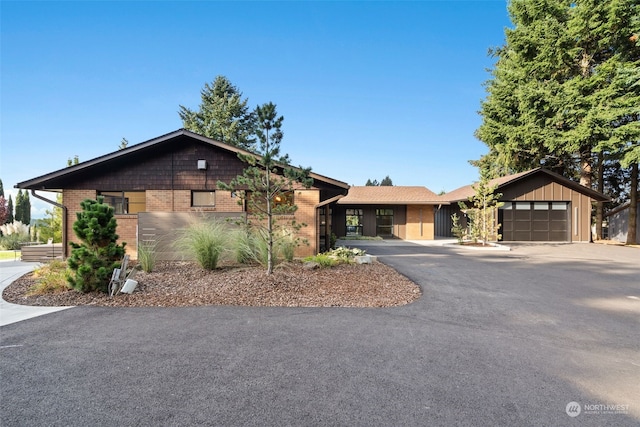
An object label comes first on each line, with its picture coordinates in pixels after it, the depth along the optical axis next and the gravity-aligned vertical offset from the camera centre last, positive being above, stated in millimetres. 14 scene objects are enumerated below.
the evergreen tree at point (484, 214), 16484 +91
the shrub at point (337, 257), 8359 -1238
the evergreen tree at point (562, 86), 16766 +8075
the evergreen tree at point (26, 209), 24828 +618
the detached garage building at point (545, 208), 18578 +474
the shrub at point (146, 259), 7715 -1139
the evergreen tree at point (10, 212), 23084 +351
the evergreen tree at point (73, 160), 14273 +2740
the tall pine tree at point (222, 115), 31750 +11391
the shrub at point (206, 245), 7512 -730
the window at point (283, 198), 10784 +687
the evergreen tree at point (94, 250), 5773 -682
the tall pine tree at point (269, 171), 6812 +1055
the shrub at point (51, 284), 5988 -1387
